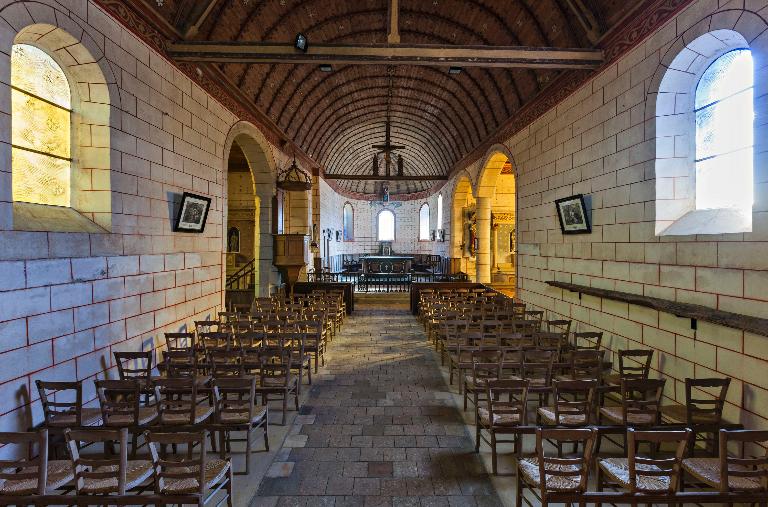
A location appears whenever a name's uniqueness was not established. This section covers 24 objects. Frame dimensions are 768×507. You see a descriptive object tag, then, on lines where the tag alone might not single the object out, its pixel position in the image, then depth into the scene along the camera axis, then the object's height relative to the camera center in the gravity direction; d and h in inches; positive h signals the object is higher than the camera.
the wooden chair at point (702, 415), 164.7 -66.5
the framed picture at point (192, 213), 310.0 +27.1
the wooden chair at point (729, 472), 120.6 -69.0
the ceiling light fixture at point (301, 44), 286.2 +137.3
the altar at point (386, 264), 950.4 -31.2
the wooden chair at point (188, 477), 119.6 -68.2
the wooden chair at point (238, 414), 168.9 -68.4
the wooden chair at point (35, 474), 117.1 -69.5
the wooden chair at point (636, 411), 171.2 -66.6
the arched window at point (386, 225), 1310.3 +75.8
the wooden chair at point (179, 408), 172.2 -67.1
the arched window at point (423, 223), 1266.0 +80.0
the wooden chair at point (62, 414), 166.4 -69.0
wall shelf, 170.9 -27.7
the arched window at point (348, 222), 1243.2 +80.0
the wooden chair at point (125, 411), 167.5 -64.9
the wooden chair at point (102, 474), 117.7 -63.0
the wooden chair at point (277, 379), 210.0 -66.6
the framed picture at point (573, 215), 316.2 +27.6
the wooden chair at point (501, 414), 168.7 -67.6
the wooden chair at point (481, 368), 202.1 -61.8
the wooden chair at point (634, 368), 221.8 -61.4
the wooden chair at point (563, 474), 121.7 -62.9
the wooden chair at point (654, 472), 119.9 -60.9
